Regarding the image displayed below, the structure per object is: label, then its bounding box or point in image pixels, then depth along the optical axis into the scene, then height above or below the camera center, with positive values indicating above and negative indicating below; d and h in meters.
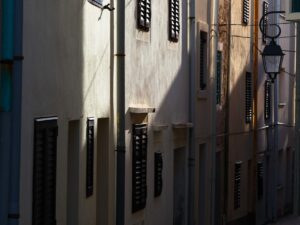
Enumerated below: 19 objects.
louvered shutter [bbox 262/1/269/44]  25.92 +3.53
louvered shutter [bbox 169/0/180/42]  15.80 +1.90
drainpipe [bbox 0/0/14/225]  7.52 +0.09
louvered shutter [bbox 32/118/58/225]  8.77 -0.53
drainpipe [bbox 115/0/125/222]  12.00 +0.15
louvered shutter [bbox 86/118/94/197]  11.02 -0.45
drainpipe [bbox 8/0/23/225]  7.49 -0.13
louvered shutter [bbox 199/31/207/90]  18.67 +1.40
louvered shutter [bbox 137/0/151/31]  13.50 +1.73
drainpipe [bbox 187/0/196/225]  17.30 +0.48
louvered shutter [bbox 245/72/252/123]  23.75 +0.73
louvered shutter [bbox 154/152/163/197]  14.91 -0.86
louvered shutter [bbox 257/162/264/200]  25.27 -1.66
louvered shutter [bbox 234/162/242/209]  22.41 -1.61
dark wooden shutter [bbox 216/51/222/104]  20.23 +1.15
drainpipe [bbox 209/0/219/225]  19.33 +0.96
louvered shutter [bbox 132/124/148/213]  13.42 -0.70
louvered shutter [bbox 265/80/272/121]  26.36 +0.73
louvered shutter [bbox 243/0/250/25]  22.83 +2.99
